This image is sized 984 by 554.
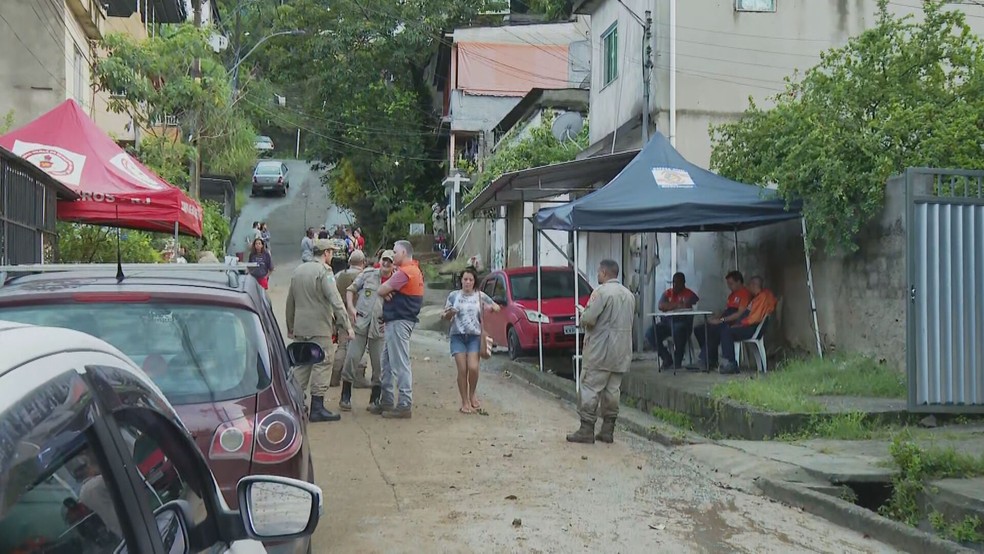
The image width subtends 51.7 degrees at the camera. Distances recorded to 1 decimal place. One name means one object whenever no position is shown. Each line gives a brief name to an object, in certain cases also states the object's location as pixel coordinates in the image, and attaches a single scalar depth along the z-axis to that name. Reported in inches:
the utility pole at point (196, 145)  971.3
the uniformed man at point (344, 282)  520.4
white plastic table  553.3
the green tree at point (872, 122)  472.4
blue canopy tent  514.9
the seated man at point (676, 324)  580.4
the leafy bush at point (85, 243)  615.2
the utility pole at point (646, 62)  685.9
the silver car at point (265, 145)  2285.1
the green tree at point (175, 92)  834.2
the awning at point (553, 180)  660.7
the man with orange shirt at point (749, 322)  550.9
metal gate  383.2
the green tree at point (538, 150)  1032.8
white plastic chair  542.9
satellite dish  1062.4
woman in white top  467.5
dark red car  185.2
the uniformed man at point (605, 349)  393.4
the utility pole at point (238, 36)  1432.3
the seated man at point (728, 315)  564.7
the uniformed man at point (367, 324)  463.8
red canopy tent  502.0
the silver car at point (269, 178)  2092.8
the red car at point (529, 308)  690.8
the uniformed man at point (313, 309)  420.8
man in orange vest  441.4
